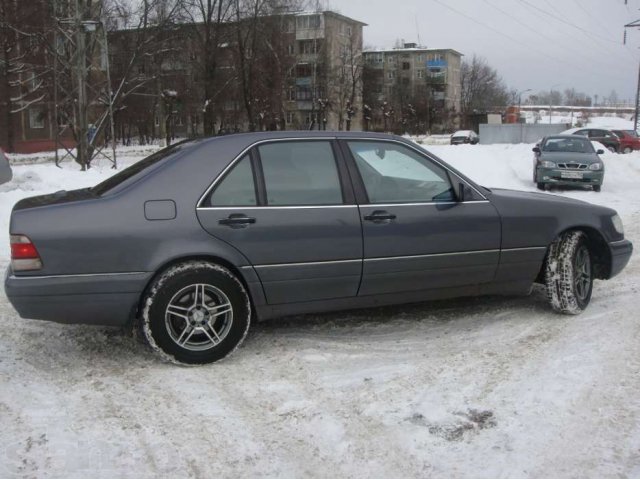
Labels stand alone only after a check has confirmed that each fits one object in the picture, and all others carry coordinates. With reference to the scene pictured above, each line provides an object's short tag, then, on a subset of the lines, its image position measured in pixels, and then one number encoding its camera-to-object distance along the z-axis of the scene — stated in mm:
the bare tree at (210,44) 41094
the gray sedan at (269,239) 3963
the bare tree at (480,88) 107438
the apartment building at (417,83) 86375
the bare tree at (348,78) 70031
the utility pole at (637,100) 41672
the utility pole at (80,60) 19328
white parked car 50812
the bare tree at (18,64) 32188
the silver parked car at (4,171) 10225
